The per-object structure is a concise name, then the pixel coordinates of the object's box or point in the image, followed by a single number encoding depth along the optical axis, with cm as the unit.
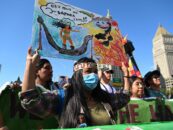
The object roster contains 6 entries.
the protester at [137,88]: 193
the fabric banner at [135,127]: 94
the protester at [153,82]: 218
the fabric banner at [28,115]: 155
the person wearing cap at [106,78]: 192
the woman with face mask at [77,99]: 111
